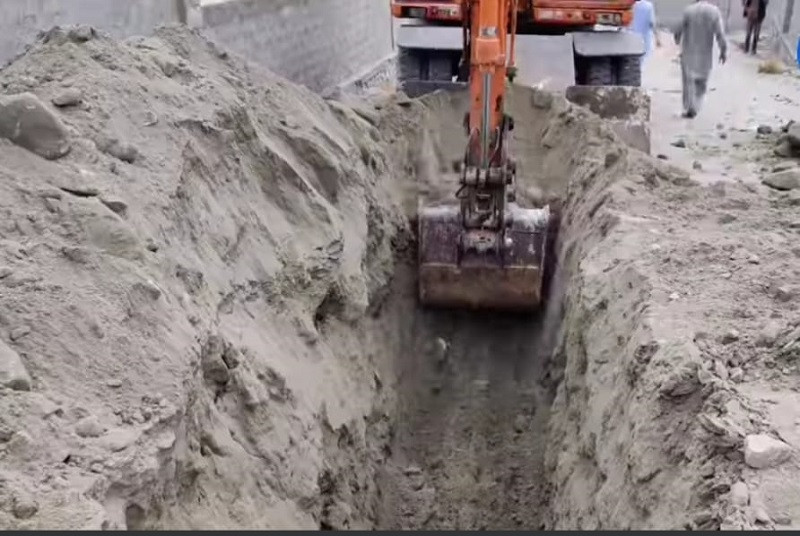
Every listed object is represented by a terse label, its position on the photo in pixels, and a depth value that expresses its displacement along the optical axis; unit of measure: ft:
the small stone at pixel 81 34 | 18.24
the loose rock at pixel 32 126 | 14.24
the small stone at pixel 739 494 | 10.13
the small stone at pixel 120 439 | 10.10
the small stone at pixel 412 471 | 19.94
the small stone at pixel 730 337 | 13.87
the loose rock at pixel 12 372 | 10.15
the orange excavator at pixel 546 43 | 30.50
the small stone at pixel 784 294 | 15.42
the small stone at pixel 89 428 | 10.15
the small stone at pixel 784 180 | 26.27
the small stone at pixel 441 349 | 23.86
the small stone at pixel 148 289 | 12.64
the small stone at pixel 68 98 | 15.79
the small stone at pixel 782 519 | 9.77
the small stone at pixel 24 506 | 8.75
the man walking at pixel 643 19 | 42.88
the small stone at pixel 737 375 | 12.68
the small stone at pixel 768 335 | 13.61
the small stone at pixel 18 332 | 10.92
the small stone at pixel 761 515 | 9.78
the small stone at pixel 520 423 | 21.55
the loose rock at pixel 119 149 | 15.58
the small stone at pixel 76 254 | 12.55
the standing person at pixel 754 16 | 60.70
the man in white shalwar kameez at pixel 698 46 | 41.04
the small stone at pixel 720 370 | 12.74
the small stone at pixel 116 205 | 13.93
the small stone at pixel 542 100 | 30.01
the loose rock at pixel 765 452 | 10.62
